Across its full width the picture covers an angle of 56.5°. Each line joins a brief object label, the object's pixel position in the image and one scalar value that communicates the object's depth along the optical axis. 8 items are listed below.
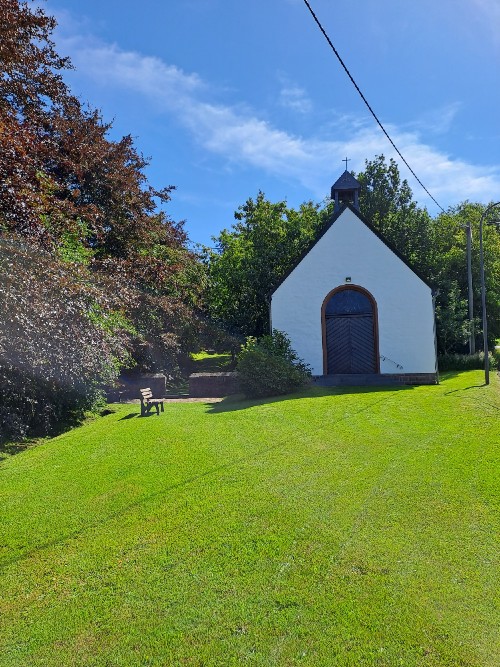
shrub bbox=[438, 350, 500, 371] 23.83
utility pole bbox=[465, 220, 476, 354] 25.78
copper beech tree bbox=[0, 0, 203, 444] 9.42
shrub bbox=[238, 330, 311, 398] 15.00
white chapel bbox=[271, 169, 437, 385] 18.95
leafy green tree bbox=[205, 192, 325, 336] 26.36
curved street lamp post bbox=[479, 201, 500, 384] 16.44
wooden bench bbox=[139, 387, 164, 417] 12.14
